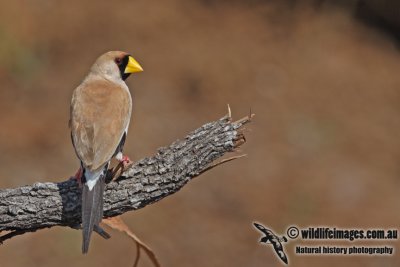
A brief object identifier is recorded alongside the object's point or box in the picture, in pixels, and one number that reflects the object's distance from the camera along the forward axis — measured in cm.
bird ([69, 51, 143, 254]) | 913
